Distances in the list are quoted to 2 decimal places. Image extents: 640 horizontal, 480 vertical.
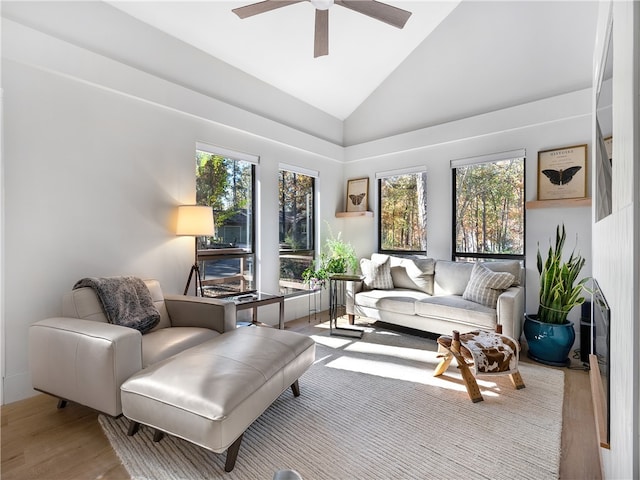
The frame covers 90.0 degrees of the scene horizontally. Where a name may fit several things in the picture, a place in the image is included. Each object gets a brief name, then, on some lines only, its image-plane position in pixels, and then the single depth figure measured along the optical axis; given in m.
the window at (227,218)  3.54
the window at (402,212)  4.62
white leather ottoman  1.47
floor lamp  2.98
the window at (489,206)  3.81
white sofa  3.13
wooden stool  2.30
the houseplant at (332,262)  4.30
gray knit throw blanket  2.24
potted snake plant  2.87
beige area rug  1.61
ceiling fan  2.30
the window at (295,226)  4.47
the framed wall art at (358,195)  5.15
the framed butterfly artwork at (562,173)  3.32
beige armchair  1.74
